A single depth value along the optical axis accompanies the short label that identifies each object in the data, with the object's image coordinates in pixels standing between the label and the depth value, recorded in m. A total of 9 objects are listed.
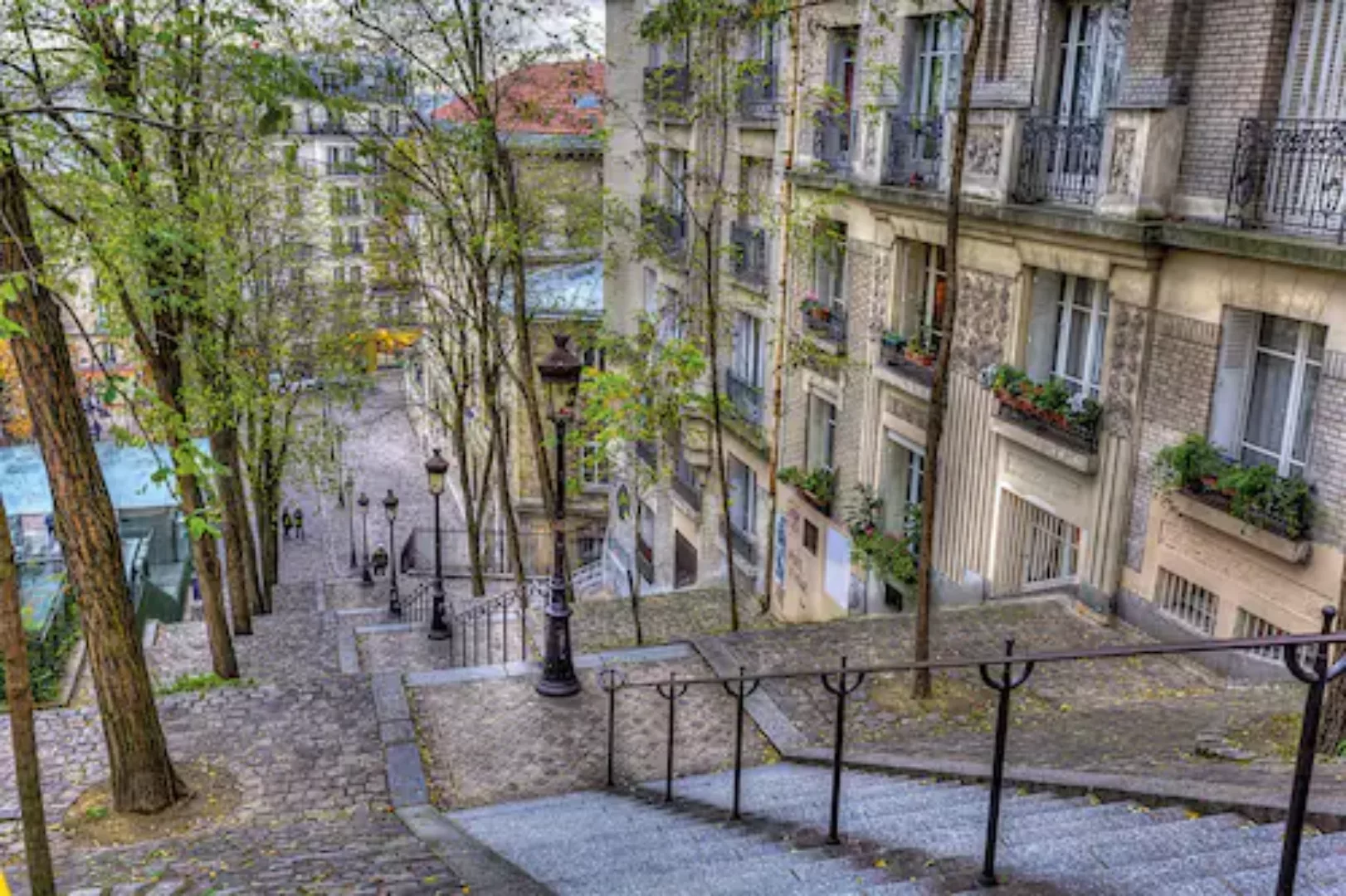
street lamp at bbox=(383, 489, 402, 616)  21.48
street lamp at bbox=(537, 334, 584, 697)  11.23
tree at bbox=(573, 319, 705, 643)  14.79
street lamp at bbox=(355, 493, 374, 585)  27.56
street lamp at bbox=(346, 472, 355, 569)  30.86
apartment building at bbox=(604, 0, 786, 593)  17.66
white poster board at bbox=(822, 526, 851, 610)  16.52
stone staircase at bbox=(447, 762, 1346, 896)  4.51
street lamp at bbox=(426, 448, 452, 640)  18.22
